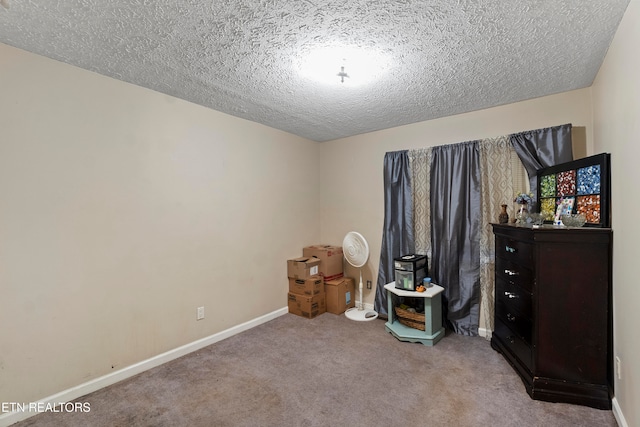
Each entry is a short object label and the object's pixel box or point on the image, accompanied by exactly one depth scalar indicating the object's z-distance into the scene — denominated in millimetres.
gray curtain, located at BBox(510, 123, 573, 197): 2588
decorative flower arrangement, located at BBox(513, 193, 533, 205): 2596
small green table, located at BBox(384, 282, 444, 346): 2898
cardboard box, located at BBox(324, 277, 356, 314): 3727
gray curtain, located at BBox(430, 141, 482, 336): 3072
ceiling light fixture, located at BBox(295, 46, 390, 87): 1939
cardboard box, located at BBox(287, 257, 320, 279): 3670
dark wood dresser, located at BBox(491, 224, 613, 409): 1935
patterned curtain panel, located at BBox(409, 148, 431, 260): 3420
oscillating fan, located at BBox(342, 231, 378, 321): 3489
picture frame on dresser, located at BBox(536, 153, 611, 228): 1987
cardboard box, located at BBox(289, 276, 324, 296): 3639
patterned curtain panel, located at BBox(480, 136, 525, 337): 2912
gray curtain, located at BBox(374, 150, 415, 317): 3531
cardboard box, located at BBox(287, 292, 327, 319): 3607
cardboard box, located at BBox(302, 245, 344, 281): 3832
